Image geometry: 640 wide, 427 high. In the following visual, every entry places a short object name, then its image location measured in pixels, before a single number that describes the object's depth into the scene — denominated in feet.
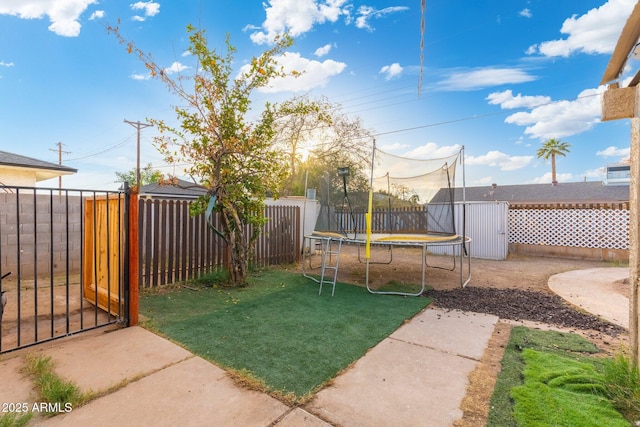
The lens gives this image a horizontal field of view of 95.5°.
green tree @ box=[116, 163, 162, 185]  67.02
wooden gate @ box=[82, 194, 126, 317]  9.58
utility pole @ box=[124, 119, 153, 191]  62.64
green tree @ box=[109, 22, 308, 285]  12.76
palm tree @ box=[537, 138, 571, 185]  85.81
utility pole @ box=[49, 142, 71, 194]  84.52
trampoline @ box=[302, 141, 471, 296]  16.20
